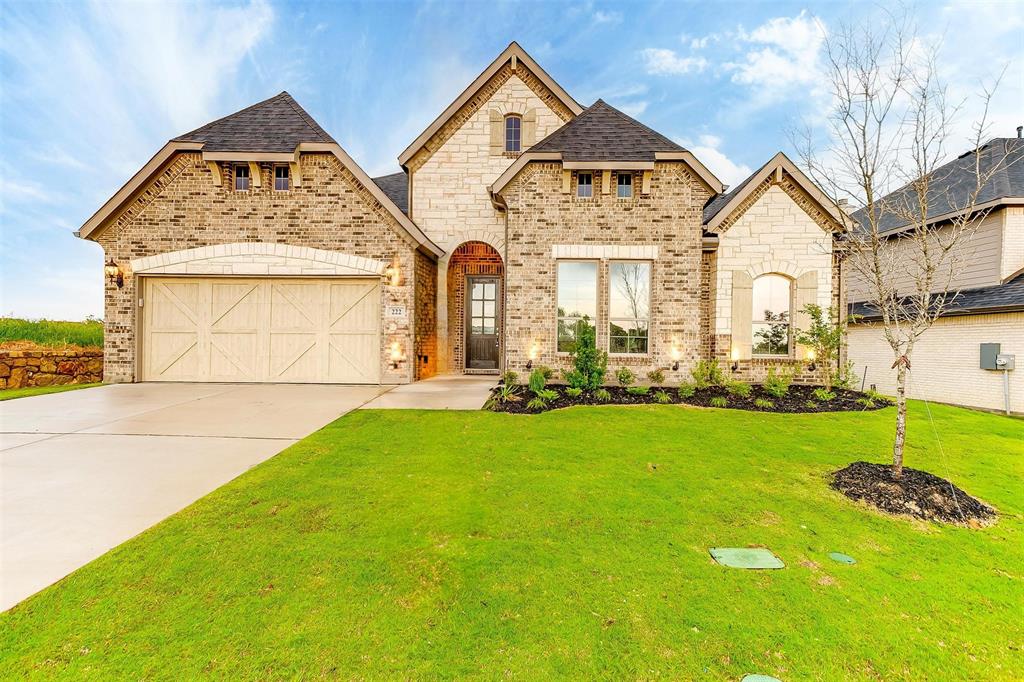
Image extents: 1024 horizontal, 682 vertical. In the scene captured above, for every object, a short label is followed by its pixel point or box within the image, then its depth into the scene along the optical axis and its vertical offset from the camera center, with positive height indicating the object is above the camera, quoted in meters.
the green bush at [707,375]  9.17 -0.62
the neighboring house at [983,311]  11.16 +1.06
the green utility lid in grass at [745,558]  3.05 -1.57
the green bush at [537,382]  8.49 -0.75
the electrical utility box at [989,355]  11.18 -0.13
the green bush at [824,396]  8.66 -0.98
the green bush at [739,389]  8.89 -0.89
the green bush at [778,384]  8.96 -0.80
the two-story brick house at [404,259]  9.72 +2.07
